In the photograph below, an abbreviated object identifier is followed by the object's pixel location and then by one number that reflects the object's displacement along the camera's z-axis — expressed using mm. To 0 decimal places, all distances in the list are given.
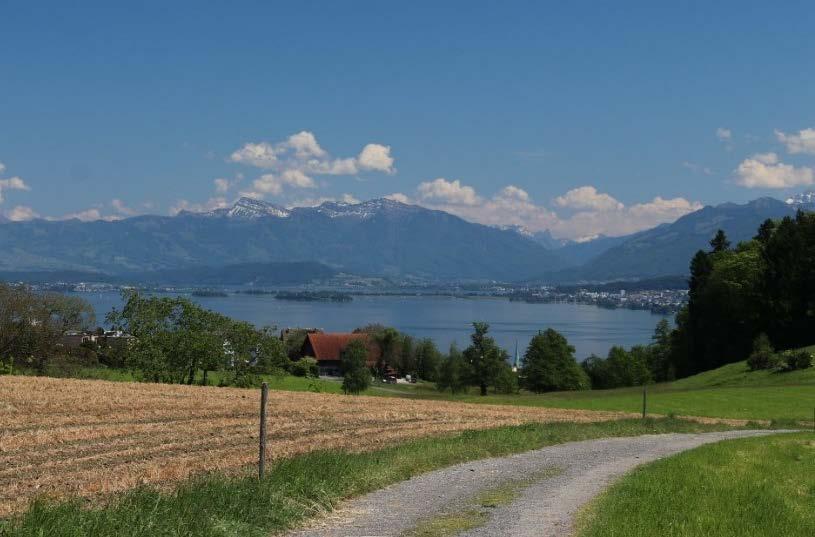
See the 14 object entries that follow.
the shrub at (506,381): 102562
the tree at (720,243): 119500
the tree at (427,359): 139575
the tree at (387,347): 140875
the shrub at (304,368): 107675
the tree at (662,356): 115388
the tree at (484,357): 101750
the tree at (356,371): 91250
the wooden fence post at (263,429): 14300
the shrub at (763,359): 69000
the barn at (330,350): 142625
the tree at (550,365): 114312
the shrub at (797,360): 65250
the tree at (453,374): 106500
